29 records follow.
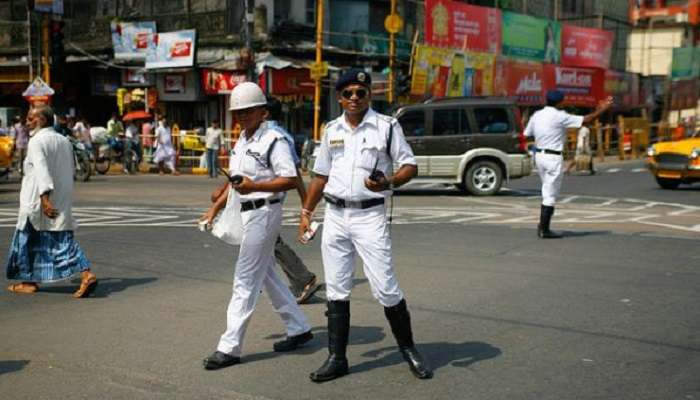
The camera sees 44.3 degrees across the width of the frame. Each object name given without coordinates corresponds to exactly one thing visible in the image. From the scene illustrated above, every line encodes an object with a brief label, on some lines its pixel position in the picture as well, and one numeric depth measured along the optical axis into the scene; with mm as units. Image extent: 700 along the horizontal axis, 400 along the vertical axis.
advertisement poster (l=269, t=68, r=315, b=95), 27125
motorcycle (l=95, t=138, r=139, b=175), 26000
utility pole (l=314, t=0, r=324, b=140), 24797
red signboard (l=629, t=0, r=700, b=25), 37347
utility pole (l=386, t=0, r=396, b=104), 26406
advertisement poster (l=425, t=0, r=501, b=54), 30453
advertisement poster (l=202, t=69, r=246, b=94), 27469
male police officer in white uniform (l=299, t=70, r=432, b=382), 5121
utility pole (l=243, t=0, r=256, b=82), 25047
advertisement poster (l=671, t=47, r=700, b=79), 50469
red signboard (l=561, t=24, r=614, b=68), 40969
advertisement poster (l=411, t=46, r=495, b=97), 29516
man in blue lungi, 7652
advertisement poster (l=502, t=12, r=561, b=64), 36531
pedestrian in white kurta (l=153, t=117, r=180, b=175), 26234
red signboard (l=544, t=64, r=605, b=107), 39062
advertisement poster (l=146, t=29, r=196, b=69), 28438
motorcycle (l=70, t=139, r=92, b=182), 22094
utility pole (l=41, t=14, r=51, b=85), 24172
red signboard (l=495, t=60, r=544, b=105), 35188
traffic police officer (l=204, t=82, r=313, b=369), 5438
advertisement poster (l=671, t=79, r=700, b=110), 48719
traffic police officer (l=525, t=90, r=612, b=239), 11109
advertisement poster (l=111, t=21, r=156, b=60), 30219
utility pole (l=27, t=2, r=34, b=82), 26781
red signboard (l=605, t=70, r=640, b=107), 42969
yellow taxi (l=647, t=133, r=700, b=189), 19438
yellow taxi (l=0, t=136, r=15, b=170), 20344
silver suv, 18562
